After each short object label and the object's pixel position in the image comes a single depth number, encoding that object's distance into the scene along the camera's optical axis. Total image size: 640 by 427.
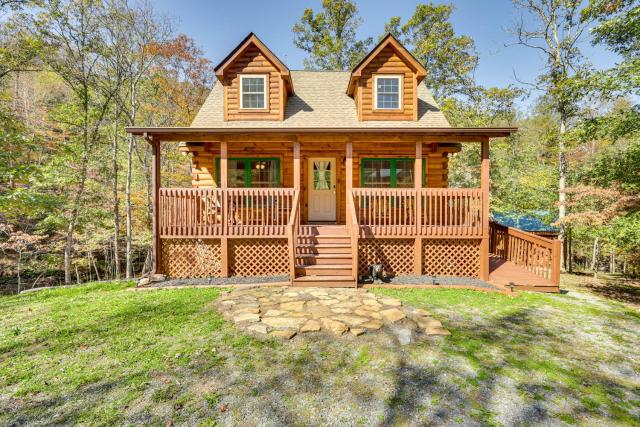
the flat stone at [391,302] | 5.93
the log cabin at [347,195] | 7.97
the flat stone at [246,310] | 5.52
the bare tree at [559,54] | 12.26
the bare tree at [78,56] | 11.44
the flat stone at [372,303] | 5.84
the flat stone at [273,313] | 5.34
